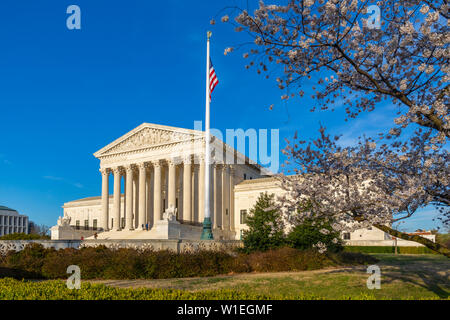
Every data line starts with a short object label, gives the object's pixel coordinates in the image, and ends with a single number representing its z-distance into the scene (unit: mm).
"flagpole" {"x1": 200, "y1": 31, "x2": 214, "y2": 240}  29767
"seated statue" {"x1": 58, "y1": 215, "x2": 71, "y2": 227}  53844
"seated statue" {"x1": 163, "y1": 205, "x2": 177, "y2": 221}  42812
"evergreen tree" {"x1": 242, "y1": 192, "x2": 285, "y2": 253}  28188
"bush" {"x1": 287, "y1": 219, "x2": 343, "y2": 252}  27797
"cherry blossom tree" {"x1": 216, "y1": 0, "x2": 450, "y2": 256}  9258
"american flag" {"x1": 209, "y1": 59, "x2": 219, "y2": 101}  32906
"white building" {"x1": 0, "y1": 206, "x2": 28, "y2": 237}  149125
